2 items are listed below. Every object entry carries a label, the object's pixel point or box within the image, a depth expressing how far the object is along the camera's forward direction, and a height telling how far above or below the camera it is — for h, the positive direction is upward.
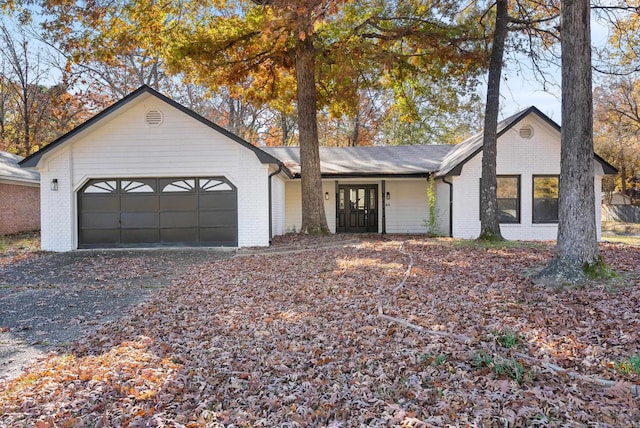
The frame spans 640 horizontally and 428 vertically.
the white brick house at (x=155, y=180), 12.88 +0.82
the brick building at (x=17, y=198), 18.31 +0.45
